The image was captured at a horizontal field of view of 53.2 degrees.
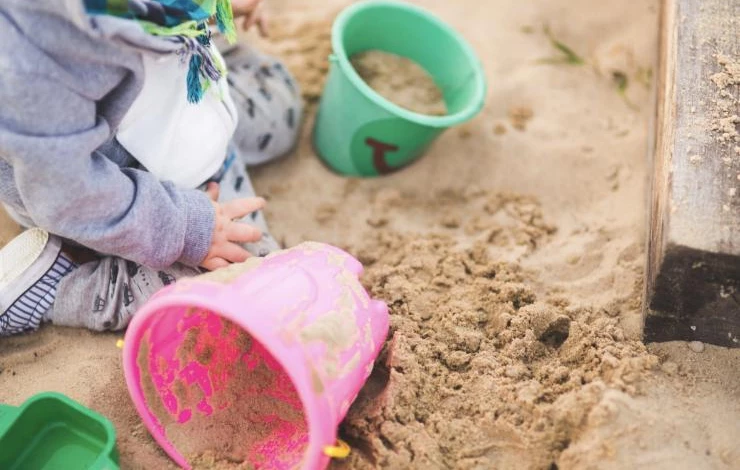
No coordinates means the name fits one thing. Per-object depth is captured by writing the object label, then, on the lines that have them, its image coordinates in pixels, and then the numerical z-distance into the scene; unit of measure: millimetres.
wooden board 1152
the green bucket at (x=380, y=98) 1680
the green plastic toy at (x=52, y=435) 1216
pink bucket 1061
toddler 1076
